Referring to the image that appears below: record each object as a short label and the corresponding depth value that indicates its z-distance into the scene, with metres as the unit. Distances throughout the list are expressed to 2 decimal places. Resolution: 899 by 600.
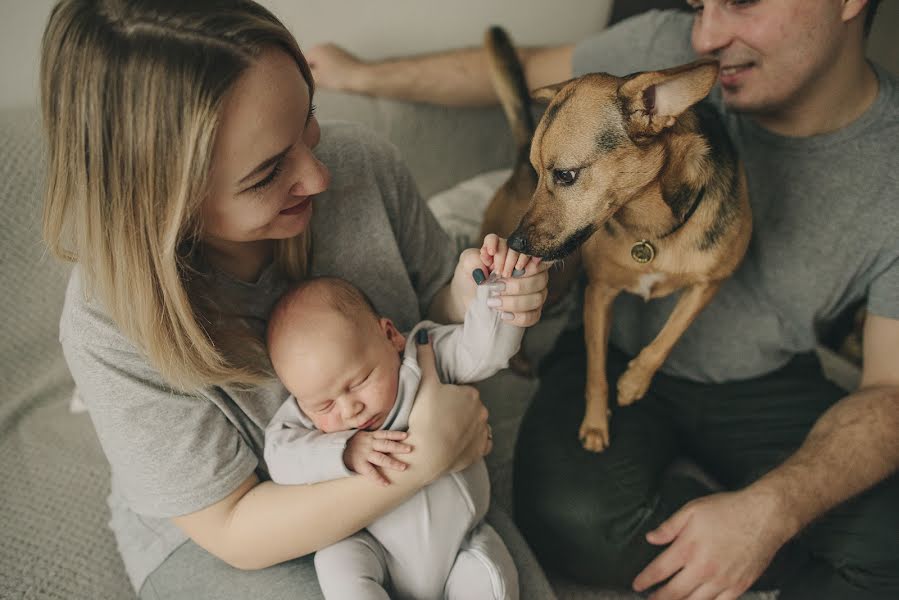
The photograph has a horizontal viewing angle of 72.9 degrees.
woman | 0.73
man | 1.13
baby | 0.92
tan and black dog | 0.95
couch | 1.12
